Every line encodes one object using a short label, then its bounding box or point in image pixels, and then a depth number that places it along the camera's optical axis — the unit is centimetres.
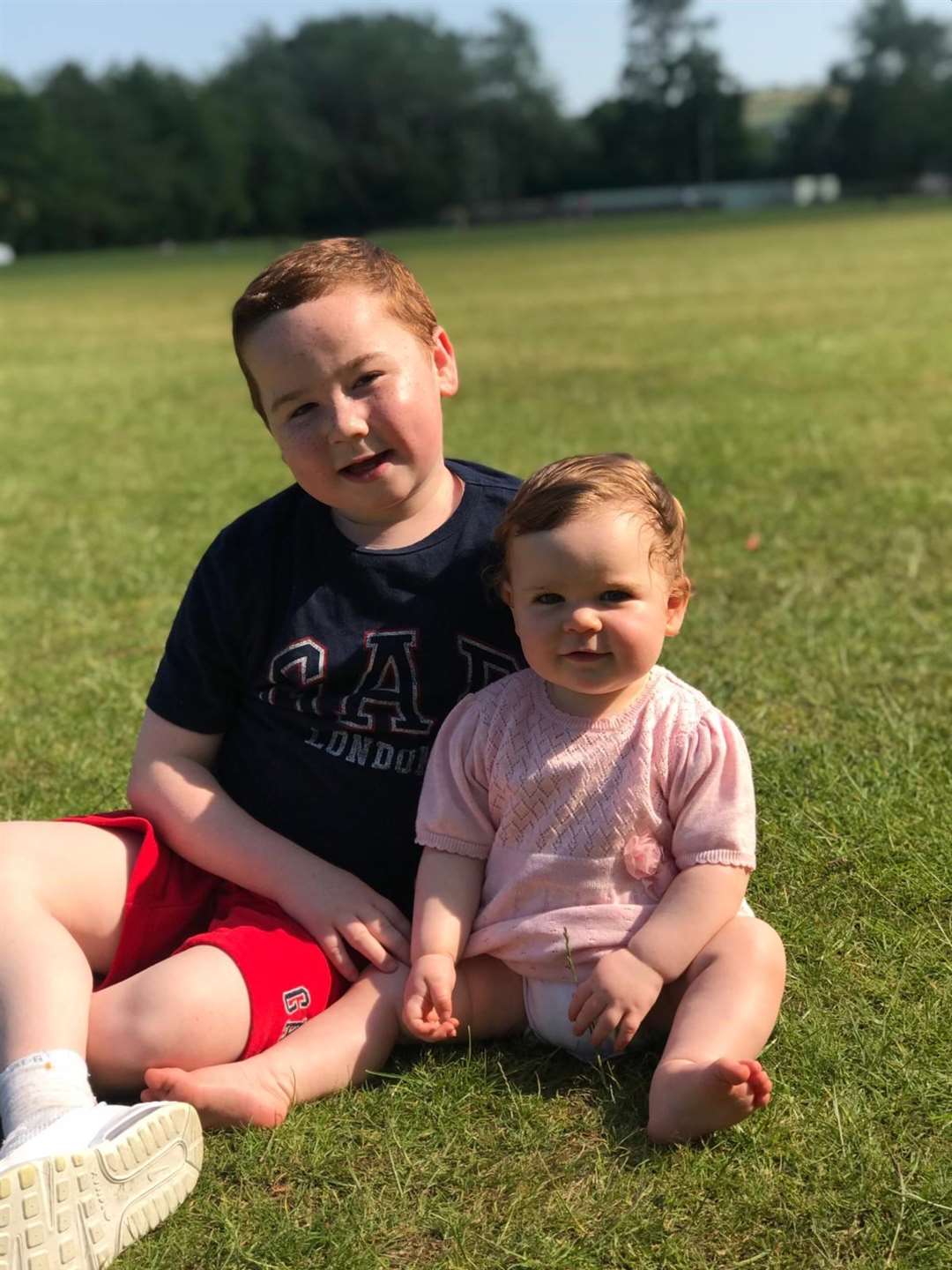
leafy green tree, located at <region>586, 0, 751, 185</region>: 9062
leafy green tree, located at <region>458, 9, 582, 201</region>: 8412
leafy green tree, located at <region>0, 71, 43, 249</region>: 6375
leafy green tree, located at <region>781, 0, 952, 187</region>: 8056
